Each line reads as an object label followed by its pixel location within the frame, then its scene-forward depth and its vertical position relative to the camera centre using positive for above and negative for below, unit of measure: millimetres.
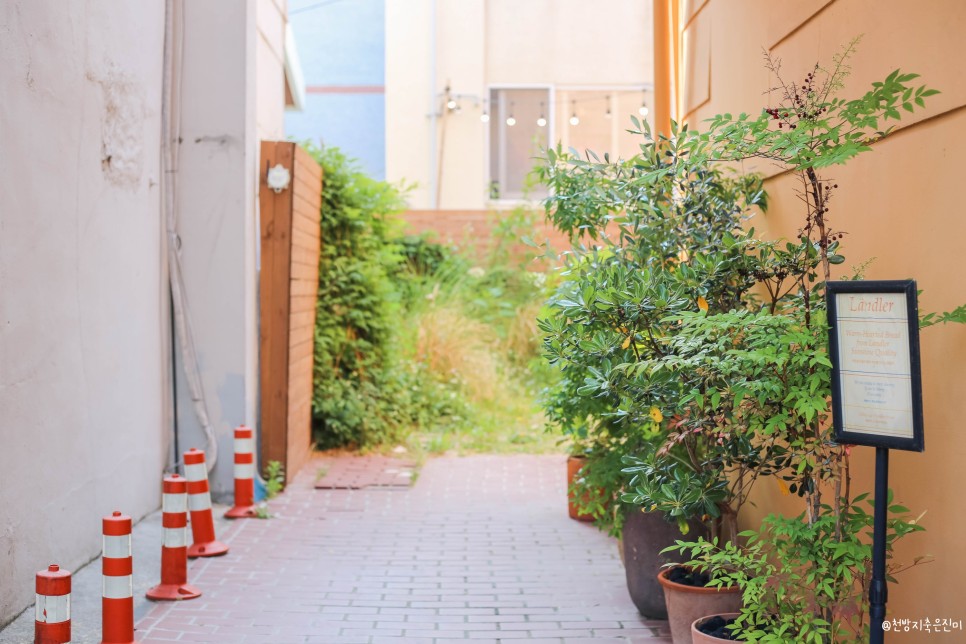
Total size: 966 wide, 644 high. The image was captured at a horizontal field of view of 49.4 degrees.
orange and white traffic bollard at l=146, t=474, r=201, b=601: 5672 -1030
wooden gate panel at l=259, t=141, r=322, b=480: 8594 +504
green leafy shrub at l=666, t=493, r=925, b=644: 3613 -761
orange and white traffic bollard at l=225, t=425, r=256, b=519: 7707 -858
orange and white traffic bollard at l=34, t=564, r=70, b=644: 4238 -996
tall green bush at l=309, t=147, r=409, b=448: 10359 +455
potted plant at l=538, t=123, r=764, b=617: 4543 +313
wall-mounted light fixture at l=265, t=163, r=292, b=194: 8562 +1476
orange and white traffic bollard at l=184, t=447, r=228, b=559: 6453 -952
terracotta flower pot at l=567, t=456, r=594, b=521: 7723 -851
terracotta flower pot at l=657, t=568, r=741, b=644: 4574 -1079
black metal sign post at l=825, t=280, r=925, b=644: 3129 -54
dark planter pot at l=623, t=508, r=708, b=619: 5461 -1026
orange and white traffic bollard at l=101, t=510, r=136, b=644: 4590 -994
